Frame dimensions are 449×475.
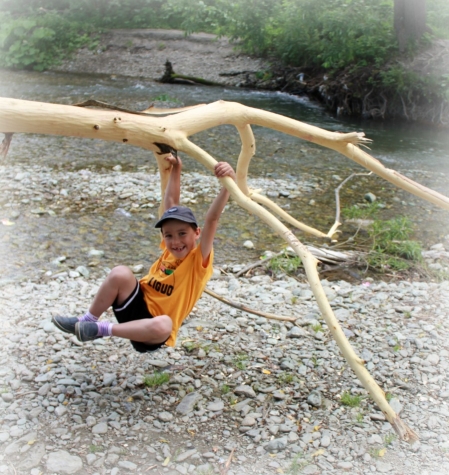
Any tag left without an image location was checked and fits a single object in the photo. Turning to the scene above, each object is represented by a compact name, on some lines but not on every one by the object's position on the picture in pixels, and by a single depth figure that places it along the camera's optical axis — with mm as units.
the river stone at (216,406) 3248
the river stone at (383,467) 2799
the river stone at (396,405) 3287
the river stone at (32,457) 2709
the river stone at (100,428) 2982
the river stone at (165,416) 3135
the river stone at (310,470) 2776
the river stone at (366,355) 3836
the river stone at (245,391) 3381
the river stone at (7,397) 3184
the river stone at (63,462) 2691
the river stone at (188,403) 3221
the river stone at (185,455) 2836
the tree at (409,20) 12273
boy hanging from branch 3115
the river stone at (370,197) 7970
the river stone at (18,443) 2801
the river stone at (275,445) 2929
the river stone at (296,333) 4098
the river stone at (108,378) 3418
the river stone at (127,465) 2752
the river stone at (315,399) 3301
